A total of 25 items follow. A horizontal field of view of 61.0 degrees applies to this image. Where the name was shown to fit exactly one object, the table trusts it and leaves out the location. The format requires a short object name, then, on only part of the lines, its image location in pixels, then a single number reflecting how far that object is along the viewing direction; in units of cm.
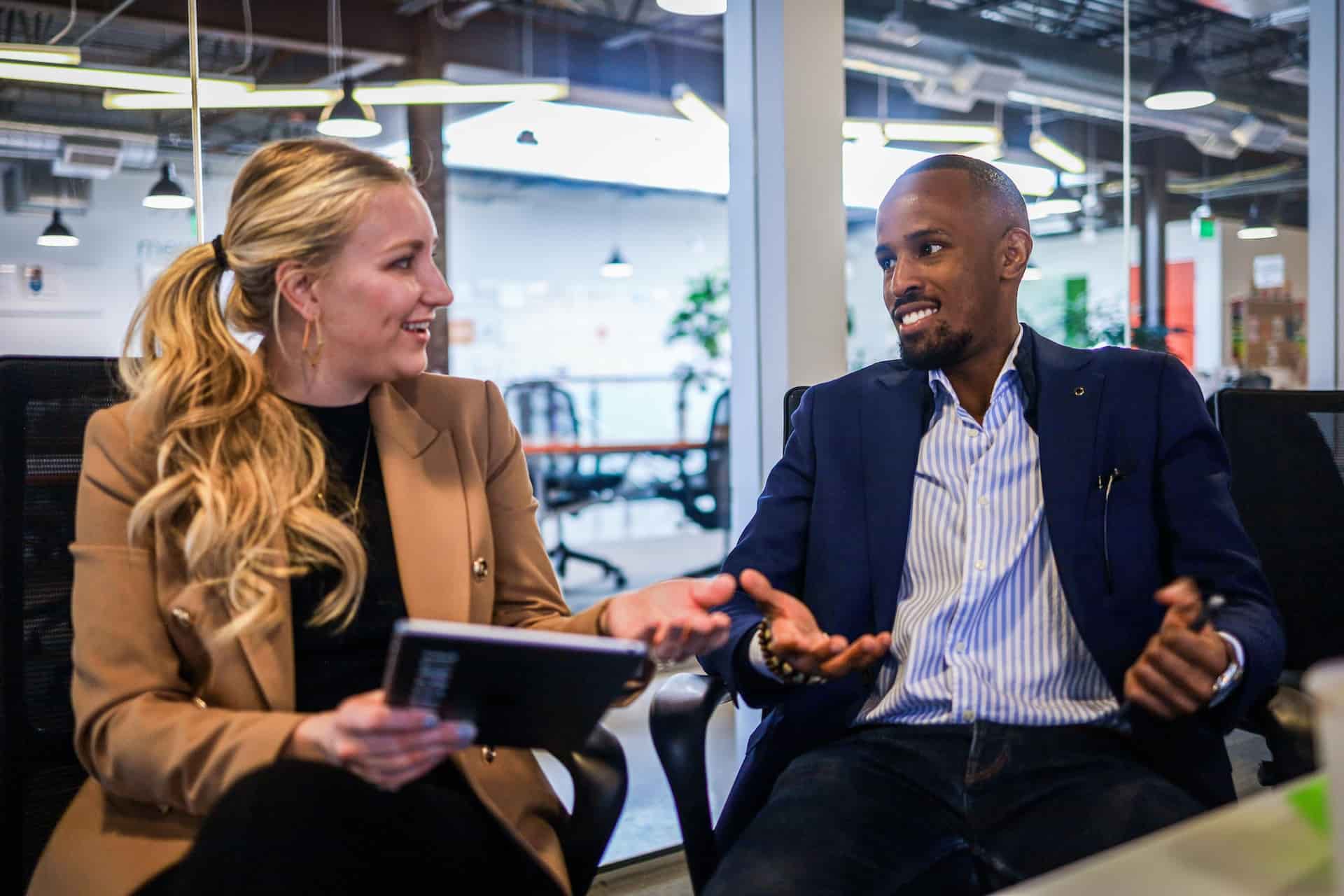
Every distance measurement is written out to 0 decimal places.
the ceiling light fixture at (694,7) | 368
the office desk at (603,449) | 629
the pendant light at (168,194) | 255
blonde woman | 112
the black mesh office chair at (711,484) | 653
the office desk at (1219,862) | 72
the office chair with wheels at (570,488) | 657
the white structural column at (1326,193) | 329
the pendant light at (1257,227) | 500
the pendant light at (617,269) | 1212
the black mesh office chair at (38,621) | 138
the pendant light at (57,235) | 321
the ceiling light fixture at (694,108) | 633
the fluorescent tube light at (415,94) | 482
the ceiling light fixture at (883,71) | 379
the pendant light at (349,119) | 520
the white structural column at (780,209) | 248
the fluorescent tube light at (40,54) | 296
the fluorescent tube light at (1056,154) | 455
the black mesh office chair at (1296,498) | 195
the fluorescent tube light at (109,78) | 297
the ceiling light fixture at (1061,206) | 425
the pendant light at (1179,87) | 481
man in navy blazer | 142
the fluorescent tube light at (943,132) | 489
